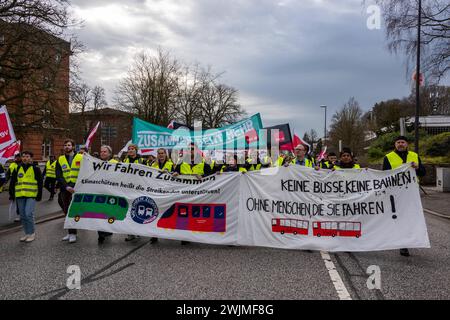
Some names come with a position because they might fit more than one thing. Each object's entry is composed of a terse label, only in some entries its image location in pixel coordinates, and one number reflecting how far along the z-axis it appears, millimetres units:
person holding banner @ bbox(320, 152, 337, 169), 9773
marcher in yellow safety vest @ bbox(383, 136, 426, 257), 6274
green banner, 8203
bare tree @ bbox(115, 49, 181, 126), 36719
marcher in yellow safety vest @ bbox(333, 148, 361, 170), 7211
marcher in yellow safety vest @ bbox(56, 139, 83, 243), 7450
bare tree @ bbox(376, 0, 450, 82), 16484
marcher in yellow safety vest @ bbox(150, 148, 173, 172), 7648
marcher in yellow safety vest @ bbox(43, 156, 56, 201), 13023
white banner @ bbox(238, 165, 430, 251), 5992
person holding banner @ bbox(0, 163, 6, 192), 7949
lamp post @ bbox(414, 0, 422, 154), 16367
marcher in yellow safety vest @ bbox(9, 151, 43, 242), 7027
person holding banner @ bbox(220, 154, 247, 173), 9258
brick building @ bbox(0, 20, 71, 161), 16719
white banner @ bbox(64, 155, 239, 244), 6641
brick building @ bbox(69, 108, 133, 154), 26525
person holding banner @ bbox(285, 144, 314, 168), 8052
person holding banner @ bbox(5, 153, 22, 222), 9289
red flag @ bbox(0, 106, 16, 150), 7504
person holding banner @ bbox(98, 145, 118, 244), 6984
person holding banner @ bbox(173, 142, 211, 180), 7648
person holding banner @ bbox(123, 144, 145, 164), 7879
